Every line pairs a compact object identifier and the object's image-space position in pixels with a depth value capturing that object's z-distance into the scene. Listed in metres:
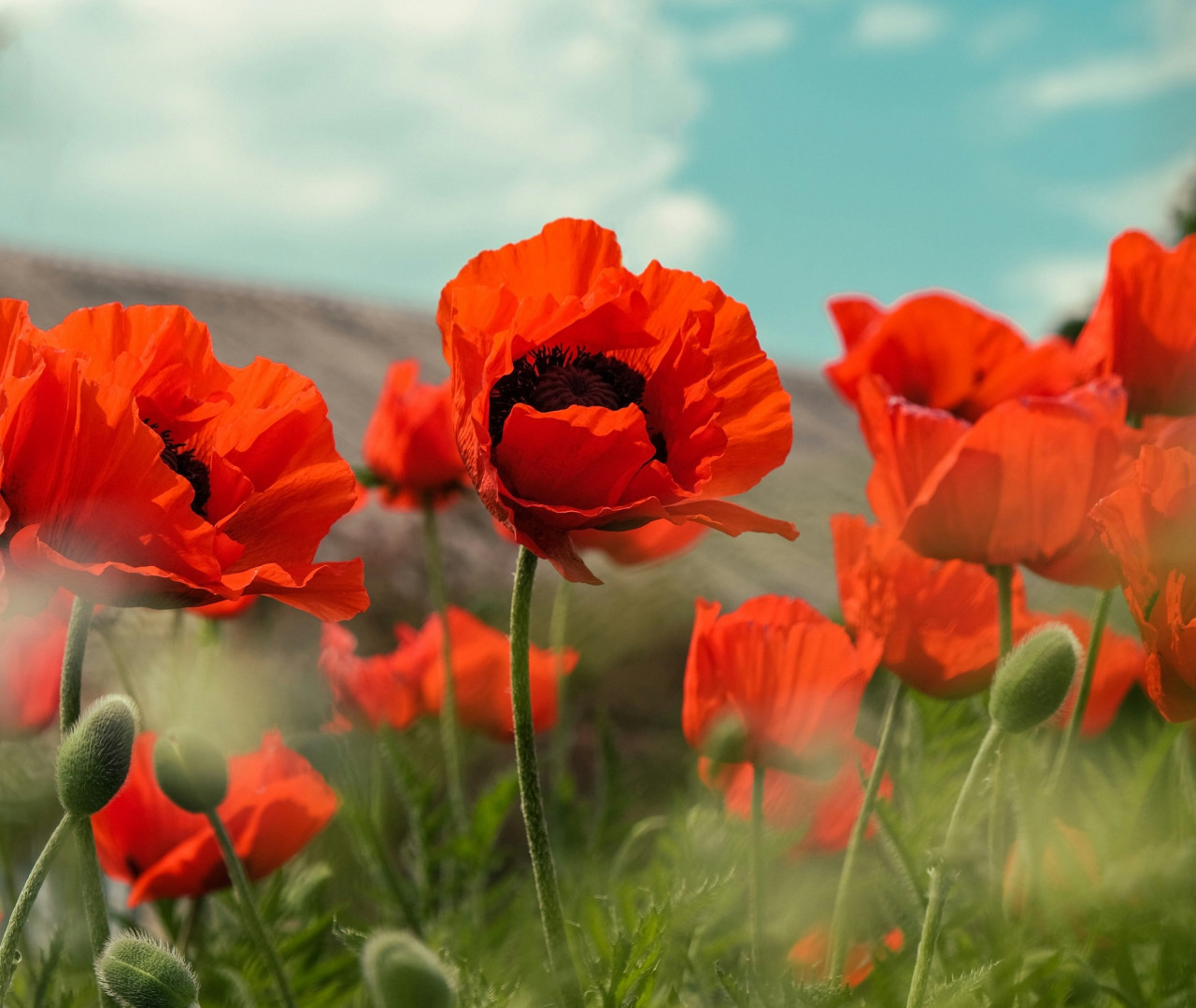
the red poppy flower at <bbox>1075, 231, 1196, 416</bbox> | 1.56
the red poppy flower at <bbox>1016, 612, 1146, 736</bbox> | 1.57
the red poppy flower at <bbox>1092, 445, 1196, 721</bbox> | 1.29
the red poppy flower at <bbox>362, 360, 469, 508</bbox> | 2.21
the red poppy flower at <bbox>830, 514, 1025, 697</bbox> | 1.47
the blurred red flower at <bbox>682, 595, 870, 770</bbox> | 1.45
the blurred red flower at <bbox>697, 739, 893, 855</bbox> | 1.54
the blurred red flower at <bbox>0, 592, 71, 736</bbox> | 1.55
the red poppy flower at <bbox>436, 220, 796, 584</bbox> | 1.29
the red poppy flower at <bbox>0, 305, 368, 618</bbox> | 1.28
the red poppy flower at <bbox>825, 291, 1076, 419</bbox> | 1.87
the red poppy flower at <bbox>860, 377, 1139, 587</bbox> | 1.44
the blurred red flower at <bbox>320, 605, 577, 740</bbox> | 1.98
